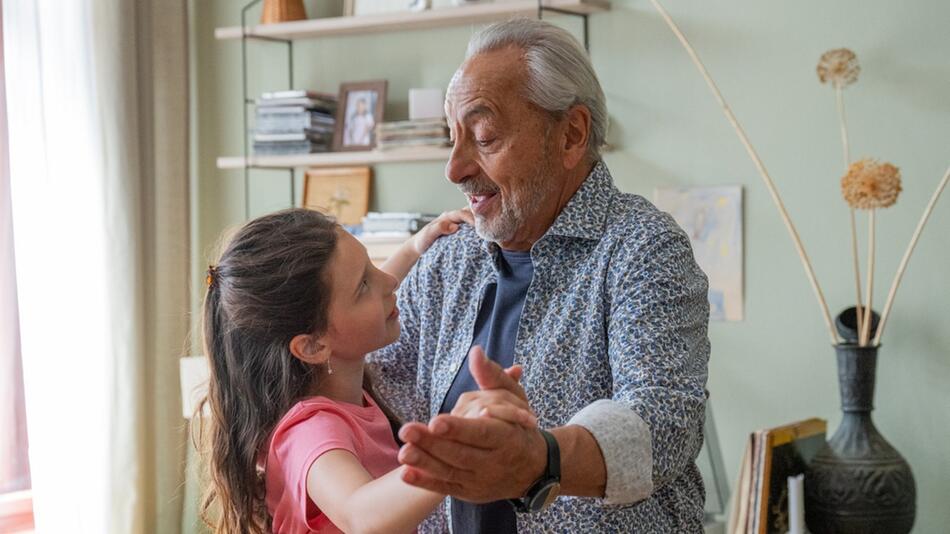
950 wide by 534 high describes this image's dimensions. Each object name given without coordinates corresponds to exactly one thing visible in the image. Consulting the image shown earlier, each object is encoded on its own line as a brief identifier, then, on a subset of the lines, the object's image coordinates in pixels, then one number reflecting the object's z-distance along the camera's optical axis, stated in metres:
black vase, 3.01
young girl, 1.82
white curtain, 3.72
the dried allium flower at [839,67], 3.19
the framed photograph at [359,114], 4.15
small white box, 3.95
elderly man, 1.45
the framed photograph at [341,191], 4.22
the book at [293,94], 4.09
